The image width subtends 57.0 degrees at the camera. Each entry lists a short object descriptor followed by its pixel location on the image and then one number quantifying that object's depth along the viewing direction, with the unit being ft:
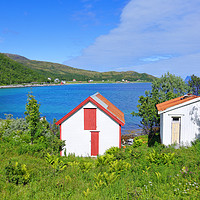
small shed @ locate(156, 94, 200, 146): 53.31
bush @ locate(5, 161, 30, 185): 29.14
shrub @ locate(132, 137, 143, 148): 66.29
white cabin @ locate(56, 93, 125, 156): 54.24
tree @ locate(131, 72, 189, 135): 70.00
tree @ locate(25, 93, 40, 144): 54.24
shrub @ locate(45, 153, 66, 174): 34.31
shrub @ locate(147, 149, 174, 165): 37.09
